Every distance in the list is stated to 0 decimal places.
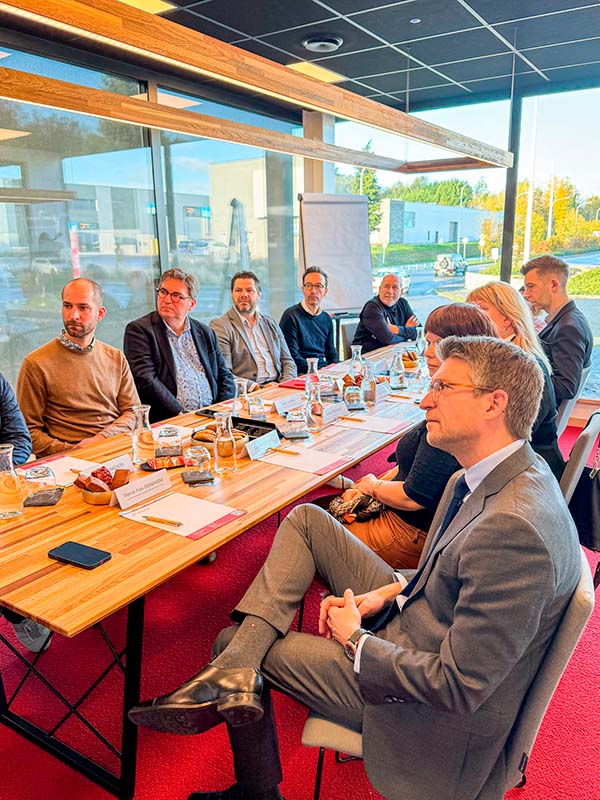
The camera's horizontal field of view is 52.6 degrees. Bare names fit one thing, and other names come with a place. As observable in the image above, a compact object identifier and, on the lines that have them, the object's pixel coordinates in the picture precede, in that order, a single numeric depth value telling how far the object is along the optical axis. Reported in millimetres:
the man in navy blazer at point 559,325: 3334
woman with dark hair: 2041
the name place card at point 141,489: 1867
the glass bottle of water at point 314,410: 2803
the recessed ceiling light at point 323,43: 4059
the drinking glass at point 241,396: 2941
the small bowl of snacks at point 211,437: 2369
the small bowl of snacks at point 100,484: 1877
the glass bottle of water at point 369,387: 3191
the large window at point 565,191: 5449
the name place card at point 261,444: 2336
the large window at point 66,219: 4027
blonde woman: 2357
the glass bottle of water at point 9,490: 1766
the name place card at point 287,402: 3012
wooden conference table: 1377
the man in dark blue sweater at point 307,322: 4906
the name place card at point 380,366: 4102
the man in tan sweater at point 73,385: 2955
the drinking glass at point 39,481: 1929
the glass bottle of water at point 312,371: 3014
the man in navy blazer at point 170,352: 3527
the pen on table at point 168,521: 1764
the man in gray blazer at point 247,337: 4289
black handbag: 2275
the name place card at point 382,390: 3452
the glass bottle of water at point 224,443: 2262
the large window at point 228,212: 5188
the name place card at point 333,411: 2948
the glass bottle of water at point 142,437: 2270
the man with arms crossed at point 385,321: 5137
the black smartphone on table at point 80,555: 1523
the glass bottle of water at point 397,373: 3619
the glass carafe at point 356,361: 3611
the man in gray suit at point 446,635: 1121
